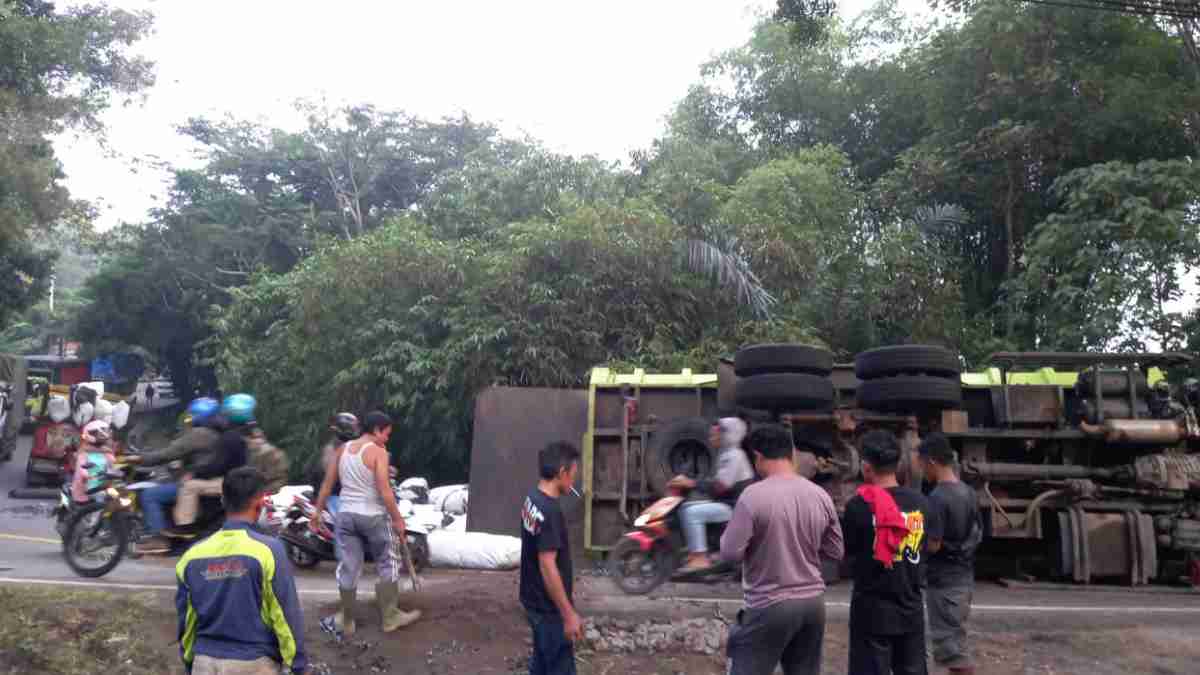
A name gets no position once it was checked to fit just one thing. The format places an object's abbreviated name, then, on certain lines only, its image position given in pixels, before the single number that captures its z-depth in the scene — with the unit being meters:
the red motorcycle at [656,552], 8.61
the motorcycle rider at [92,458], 10.18
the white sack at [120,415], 14.46
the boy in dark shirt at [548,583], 4.99
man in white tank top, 7.25
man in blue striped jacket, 3.93
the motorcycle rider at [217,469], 8.83
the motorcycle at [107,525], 9.19
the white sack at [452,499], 12.45
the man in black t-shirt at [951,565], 5.85
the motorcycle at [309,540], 9.95
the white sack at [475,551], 10.50
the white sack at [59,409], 17.52
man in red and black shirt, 4.97
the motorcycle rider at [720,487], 8.41
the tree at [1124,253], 12.92
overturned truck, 9.78
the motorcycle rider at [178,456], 8.86
